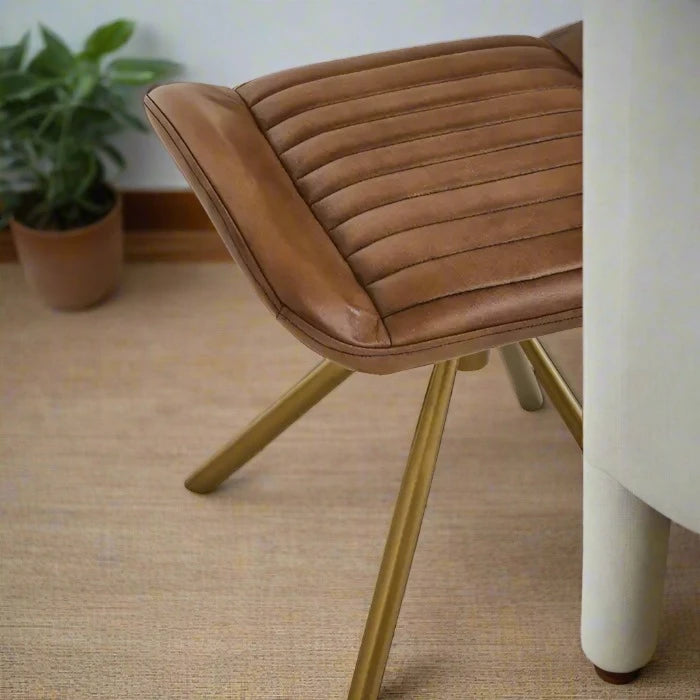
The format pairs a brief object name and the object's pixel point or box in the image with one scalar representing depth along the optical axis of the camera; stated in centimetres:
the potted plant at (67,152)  325
